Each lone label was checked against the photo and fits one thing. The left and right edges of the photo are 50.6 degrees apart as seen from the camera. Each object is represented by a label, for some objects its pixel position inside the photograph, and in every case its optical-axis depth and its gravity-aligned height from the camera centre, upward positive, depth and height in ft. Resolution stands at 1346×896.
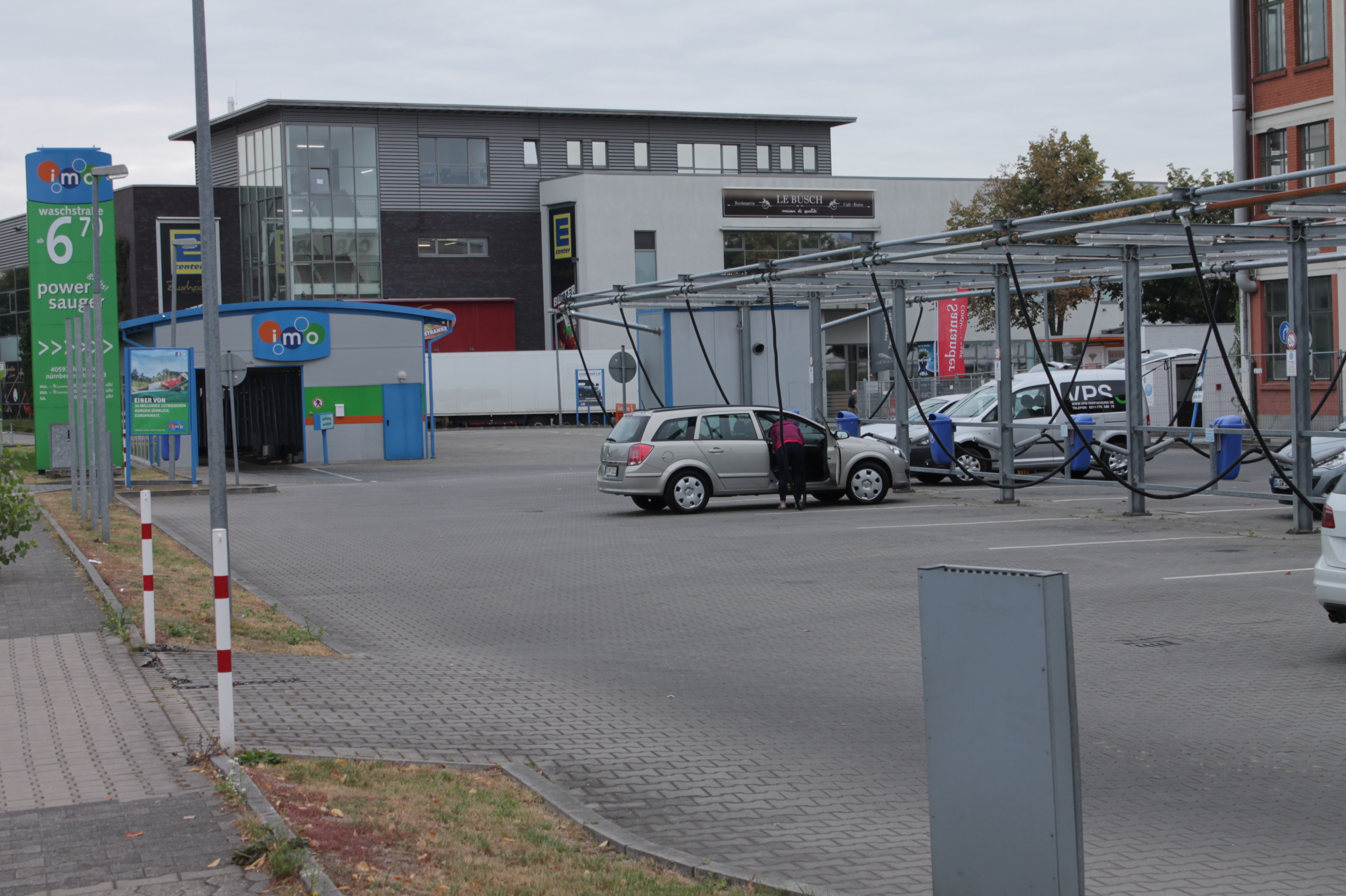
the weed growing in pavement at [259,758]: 21.77 -5.29
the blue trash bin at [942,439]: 79.92 -2.59
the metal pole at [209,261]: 32.04 +3.52
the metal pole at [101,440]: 59.41 -0.88
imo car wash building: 121.70 +3.74
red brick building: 114.21 +22.55
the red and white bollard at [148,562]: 32.50 -3.32
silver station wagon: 67.92 -2.93
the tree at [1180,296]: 195.42 +12.59
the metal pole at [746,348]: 93.56 +3.38
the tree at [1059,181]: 159.22 +23.55
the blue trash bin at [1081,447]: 77.56 -3.21
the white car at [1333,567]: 30.25 -3.97
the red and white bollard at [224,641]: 22.61 -3.65
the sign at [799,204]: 216.95 +29.79
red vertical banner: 125.90 +5.45
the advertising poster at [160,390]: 91.66 +1.75
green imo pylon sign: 97.04 +12.18
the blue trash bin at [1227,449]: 61.77 -2.84
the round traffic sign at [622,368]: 94.73 +2.33
